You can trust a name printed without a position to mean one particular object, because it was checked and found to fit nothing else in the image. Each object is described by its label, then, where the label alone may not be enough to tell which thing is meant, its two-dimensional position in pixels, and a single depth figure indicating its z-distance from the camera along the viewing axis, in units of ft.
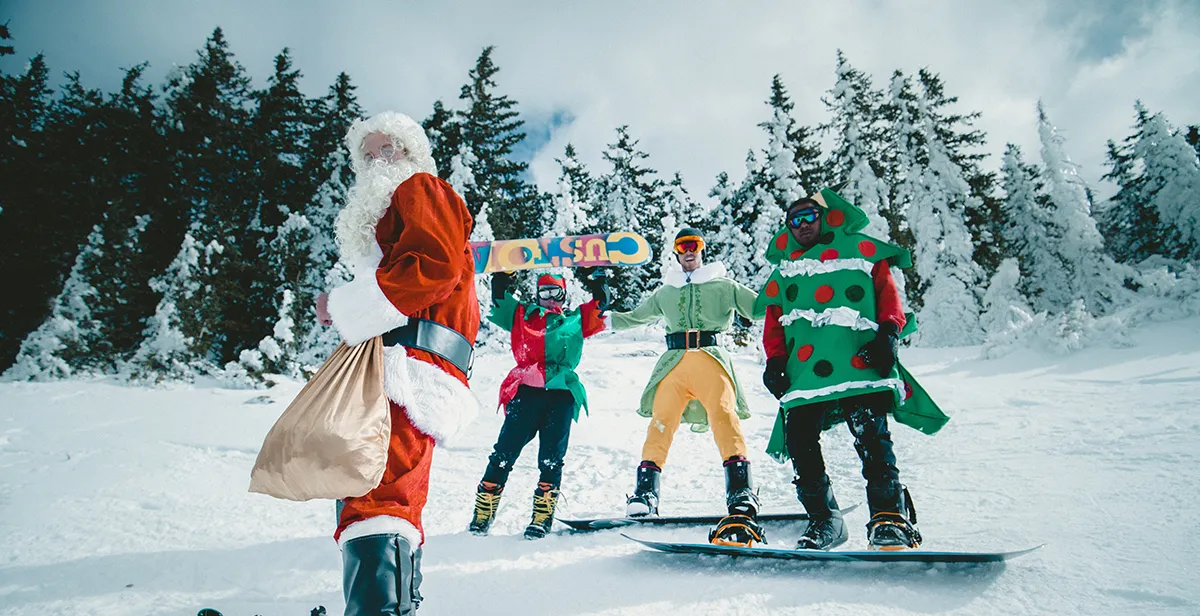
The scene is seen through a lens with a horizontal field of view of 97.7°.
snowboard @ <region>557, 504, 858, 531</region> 10.79
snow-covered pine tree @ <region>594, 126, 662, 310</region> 104.88
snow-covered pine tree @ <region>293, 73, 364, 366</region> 64.64
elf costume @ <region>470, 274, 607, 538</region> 11.94
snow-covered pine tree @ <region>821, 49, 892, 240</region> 78.69
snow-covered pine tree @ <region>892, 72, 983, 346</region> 66.90
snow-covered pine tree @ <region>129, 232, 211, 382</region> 43.78
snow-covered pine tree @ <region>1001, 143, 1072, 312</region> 79.41
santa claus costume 4.73
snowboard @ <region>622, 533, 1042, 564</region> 6.93
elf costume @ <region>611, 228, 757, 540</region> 11.56
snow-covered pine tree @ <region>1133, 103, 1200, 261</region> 71.31
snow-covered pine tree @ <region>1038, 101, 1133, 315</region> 70.49
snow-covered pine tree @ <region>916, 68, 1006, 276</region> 78.18
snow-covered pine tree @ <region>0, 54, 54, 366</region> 56.18
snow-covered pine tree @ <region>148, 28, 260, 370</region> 62.85
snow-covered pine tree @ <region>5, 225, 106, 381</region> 45.14
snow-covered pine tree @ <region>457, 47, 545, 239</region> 81.46
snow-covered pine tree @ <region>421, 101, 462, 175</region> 82.43
